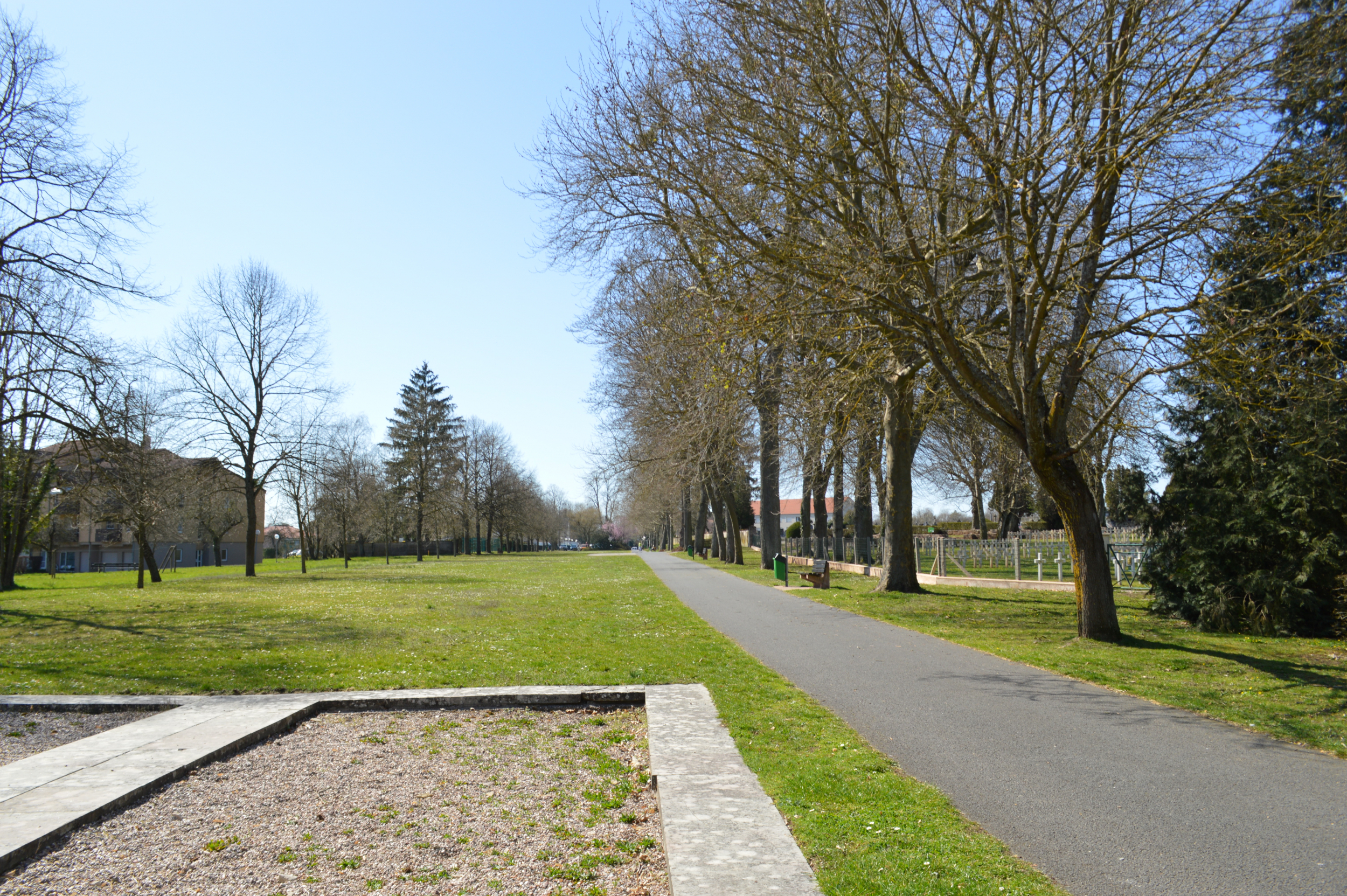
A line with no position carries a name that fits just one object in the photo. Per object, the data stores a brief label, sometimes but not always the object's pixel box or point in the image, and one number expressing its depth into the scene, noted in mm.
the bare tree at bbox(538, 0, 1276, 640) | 10344
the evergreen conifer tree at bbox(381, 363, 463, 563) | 58281
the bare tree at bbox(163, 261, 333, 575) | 35656
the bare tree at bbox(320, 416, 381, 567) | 47250
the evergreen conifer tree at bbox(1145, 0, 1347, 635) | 9992
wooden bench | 23797
